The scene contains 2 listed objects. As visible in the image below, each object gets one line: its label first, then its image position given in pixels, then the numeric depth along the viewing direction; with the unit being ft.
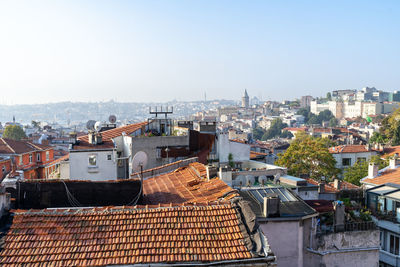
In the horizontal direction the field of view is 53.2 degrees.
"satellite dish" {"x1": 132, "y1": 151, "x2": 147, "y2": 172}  53.47
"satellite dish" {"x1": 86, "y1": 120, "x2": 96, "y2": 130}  84.02
